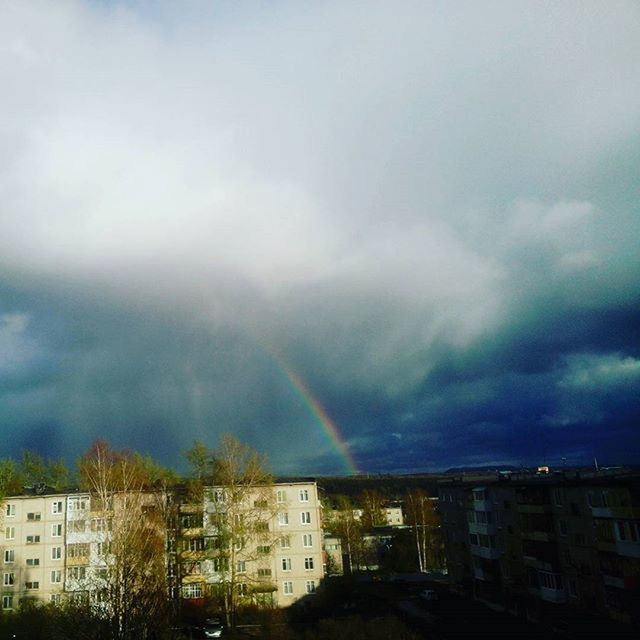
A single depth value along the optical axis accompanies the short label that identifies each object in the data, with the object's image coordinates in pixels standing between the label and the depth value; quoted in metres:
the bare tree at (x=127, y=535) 21.06
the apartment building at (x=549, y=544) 42.53
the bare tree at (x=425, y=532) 94.62
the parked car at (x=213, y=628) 44.00
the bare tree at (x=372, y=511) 121.56
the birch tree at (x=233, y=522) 48.91
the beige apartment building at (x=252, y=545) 49.75
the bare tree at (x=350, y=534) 99.19
